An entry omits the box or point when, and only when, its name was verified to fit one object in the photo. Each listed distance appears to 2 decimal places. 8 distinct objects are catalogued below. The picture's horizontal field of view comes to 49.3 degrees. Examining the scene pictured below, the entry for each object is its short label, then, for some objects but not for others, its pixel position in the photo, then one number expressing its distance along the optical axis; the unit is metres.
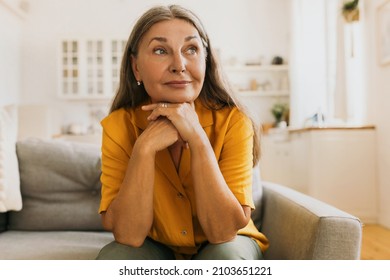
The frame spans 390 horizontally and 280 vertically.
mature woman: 0.71
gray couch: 0.89
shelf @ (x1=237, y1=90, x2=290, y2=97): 3.67
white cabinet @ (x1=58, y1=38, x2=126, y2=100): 3.70
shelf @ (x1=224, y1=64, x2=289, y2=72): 3.67
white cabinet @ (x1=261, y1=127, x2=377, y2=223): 2.18
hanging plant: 2.54
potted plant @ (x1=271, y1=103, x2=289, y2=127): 3.62
